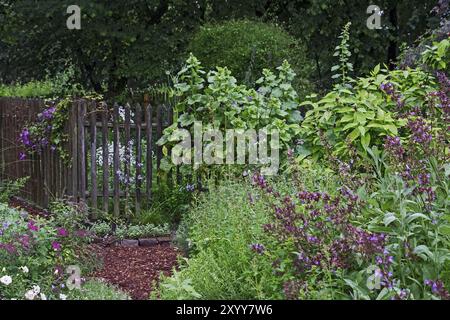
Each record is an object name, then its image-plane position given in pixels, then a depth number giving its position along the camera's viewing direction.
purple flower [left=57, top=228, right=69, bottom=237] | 6.18
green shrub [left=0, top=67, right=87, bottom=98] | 18.42
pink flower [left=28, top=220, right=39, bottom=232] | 5.96
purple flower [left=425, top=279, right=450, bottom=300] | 3.80
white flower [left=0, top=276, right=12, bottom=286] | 5.14
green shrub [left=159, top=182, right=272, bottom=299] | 4.83
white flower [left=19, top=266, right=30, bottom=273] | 5.43
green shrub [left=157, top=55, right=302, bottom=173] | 7.91
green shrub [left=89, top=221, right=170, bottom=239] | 8.00
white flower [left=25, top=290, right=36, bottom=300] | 4.94
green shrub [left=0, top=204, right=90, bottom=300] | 5.47
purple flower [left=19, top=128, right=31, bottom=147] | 9.45
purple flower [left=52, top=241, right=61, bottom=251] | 5.84
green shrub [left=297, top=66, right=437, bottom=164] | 7.01
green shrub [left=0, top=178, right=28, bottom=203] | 8.81
